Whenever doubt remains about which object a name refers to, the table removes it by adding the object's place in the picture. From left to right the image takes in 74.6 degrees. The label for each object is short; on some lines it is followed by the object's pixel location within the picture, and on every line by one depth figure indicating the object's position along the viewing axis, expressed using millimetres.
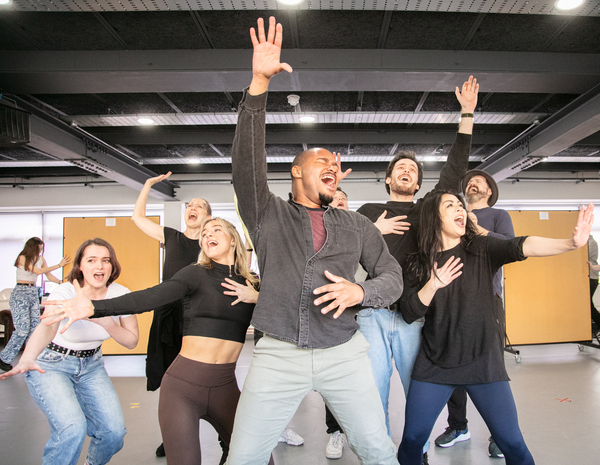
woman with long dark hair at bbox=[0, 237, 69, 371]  5430
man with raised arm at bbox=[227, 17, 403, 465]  1295
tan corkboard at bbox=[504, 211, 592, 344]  5750
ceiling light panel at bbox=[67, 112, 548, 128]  5391
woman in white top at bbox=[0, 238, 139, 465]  1873
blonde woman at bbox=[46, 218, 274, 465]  1664
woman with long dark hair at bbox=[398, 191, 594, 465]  1646
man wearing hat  2479
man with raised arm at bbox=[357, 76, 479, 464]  1995
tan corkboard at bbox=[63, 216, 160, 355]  5883
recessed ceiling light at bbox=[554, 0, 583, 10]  2838
